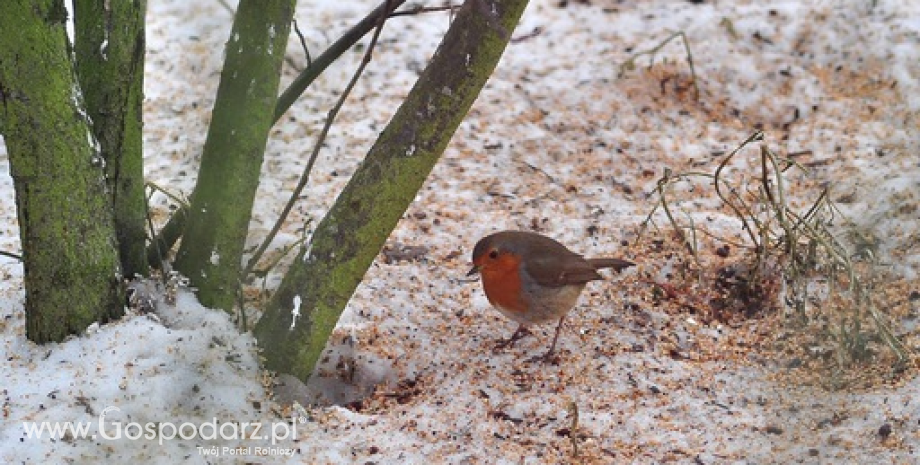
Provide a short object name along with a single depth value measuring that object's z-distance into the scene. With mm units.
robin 7008
